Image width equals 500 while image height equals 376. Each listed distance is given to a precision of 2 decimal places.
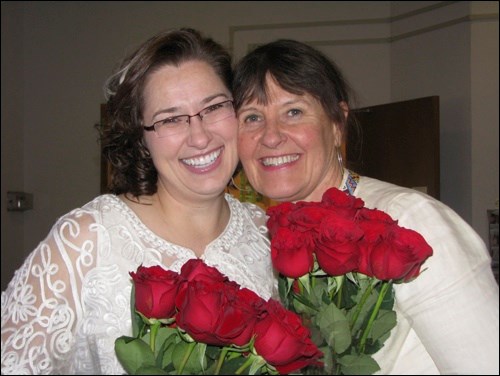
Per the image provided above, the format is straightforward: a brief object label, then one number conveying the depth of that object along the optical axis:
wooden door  3.15
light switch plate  4.27
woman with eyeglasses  1.20
